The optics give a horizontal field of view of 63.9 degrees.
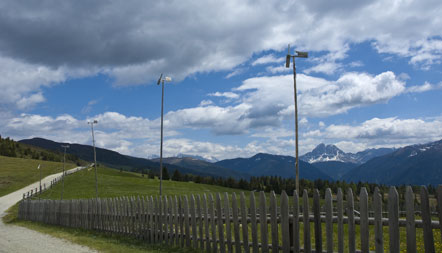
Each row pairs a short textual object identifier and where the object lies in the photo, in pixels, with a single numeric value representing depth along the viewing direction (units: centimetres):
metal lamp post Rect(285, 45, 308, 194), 2030
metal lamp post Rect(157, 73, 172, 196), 2628
